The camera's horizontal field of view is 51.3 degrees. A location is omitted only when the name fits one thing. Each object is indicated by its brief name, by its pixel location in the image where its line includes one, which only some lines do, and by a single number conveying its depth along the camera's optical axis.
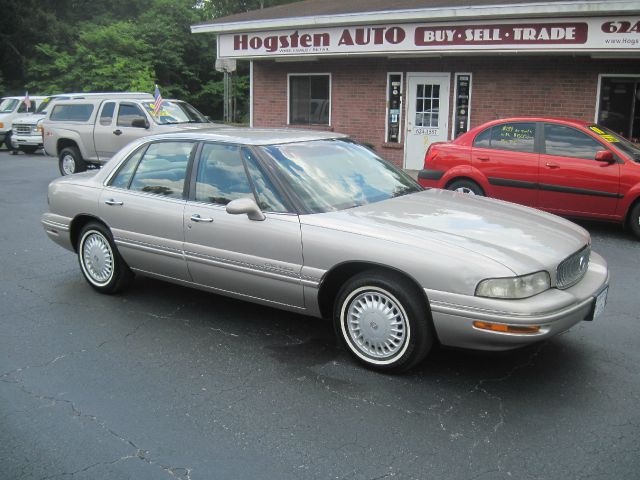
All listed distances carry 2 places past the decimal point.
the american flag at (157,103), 13.99
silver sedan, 3.94
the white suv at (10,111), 21.97
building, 12.30
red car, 8.43
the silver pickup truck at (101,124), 13.87
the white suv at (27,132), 20.69
